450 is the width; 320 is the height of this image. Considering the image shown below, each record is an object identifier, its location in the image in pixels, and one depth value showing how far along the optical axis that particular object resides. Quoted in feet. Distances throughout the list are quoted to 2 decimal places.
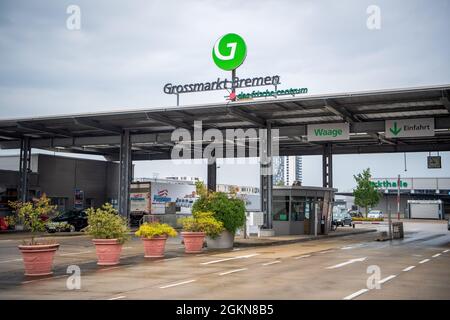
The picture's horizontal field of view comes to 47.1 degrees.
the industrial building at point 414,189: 301.22
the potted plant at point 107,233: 55.26
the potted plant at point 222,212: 76.54
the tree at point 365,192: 216.33
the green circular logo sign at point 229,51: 103.86
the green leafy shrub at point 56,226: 112.27
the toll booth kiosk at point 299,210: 109.09
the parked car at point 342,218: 172.39
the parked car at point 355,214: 268.23
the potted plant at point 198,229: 70.69
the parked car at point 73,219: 118.32
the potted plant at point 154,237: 63.21
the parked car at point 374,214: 255.86
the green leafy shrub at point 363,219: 223.63
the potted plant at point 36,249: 48.03
